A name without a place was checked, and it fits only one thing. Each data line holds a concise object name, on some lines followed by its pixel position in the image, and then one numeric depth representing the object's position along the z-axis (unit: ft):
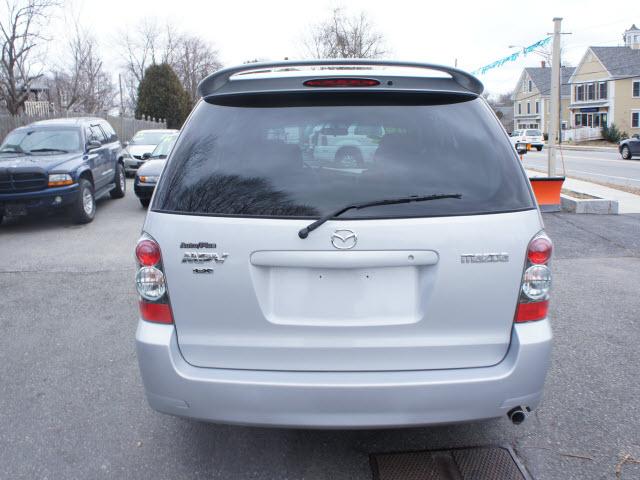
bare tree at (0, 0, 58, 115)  74.69
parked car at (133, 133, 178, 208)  36.99
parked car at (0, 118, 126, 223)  30.86
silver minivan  7.95
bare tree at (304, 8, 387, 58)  131.75
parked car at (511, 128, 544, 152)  152.76
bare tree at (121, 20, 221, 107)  214.48
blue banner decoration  41.11
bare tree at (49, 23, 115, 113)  97.30
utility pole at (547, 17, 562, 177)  42.29
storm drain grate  9.50
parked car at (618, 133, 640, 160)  100.83
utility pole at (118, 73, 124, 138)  187.99
